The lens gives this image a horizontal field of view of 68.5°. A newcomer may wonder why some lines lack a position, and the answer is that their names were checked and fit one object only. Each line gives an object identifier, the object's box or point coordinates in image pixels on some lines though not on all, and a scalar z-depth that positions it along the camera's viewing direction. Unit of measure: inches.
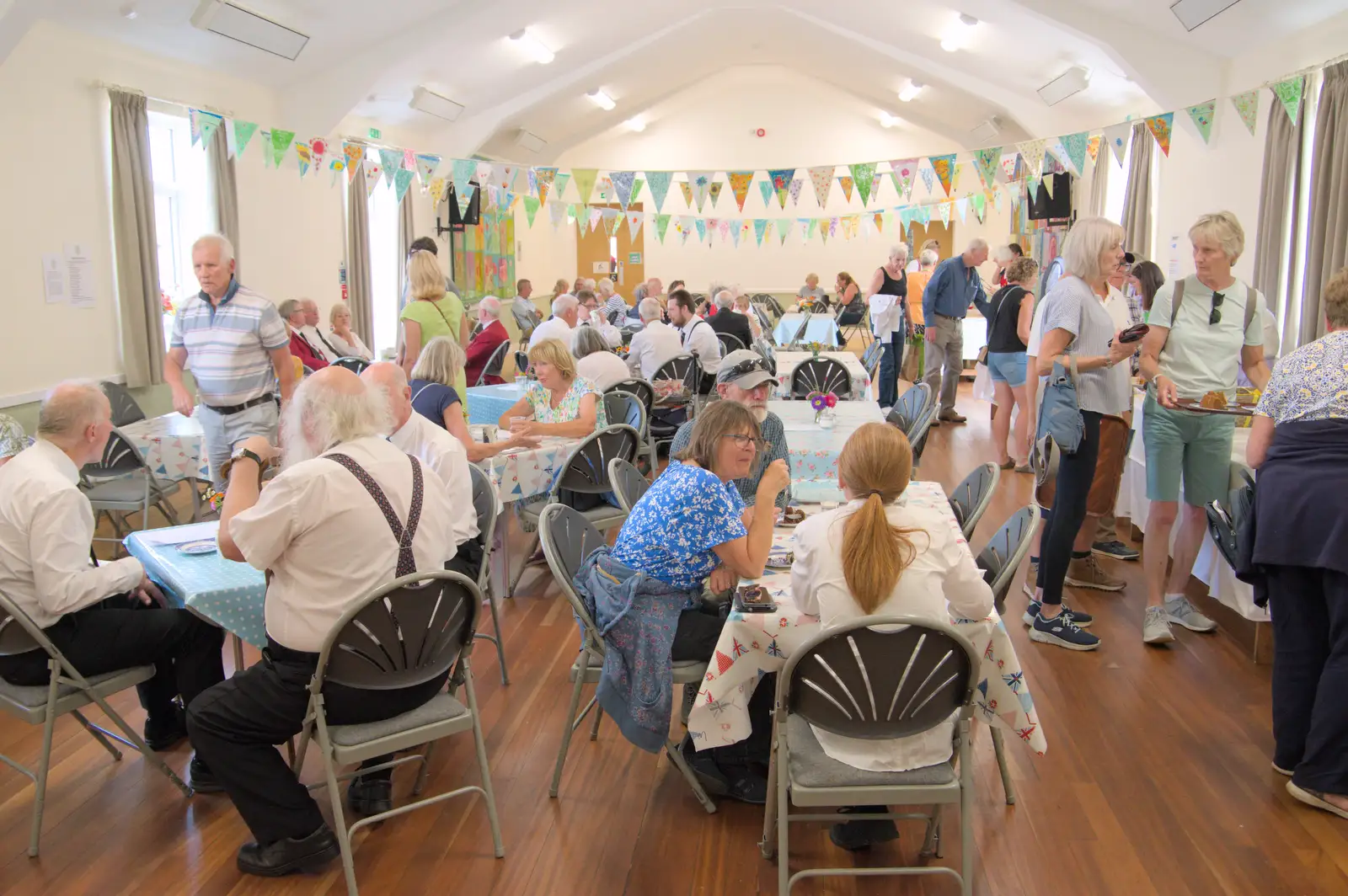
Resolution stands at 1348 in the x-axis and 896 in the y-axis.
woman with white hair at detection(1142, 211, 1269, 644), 147.5
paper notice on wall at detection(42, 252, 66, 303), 235.5
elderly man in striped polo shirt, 158.9
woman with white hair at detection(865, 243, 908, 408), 359.9
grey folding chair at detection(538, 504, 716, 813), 104.2
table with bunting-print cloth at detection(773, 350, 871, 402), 261.7
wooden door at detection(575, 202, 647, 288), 714.2
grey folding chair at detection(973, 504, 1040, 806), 103.0
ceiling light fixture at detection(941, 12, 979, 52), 368.9
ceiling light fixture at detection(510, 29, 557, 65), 394.0
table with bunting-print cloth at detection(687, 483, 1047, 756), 95.6
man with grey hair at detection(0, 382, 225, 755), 99.7
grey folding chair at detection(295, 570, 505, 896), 88.7
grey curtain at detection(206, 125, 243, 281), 296.5
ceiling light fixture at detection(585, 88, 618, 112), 529.7
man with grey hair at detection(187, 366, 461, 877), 89.6
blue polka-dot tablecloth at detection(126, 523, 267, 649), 103.3
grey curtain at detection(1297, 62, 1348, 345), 232.5
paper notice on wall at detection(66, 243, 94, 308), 244.1
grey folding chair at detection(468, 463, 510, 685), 129.7
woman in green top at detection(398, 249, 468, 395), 198.4
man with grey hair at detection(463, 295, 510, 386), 284.8
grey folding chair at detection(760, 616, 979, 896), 81.0
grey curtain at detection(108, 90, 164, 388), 257.3
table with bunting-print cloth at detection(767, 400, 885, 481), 163.0
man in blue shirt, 316.2
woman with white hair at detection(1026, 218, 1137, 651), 146.3
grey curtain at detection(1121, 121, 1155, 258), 351.6
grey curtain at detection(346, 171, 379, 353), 381.7
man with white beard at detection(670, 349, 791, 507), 140.1
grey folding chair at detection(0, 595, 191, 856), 100.7
